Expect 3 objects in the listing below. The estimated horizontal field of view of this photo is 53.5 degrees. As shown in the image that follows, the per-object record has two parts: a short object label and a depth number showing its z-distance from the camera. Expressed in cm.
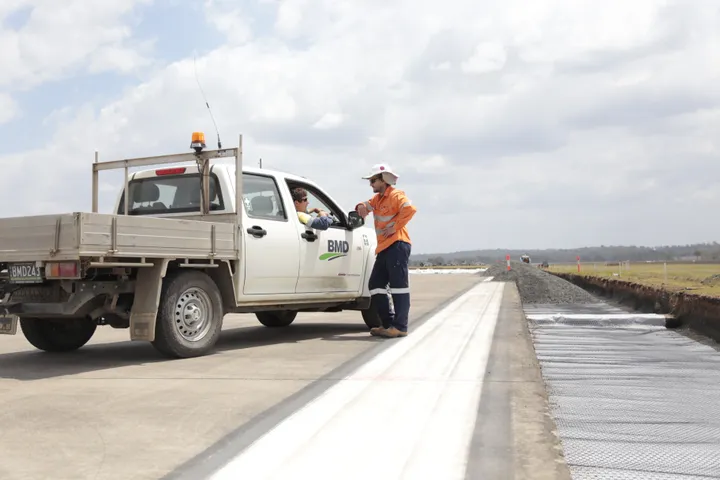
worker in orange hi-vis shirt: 877
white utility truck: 611
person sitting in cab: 845
